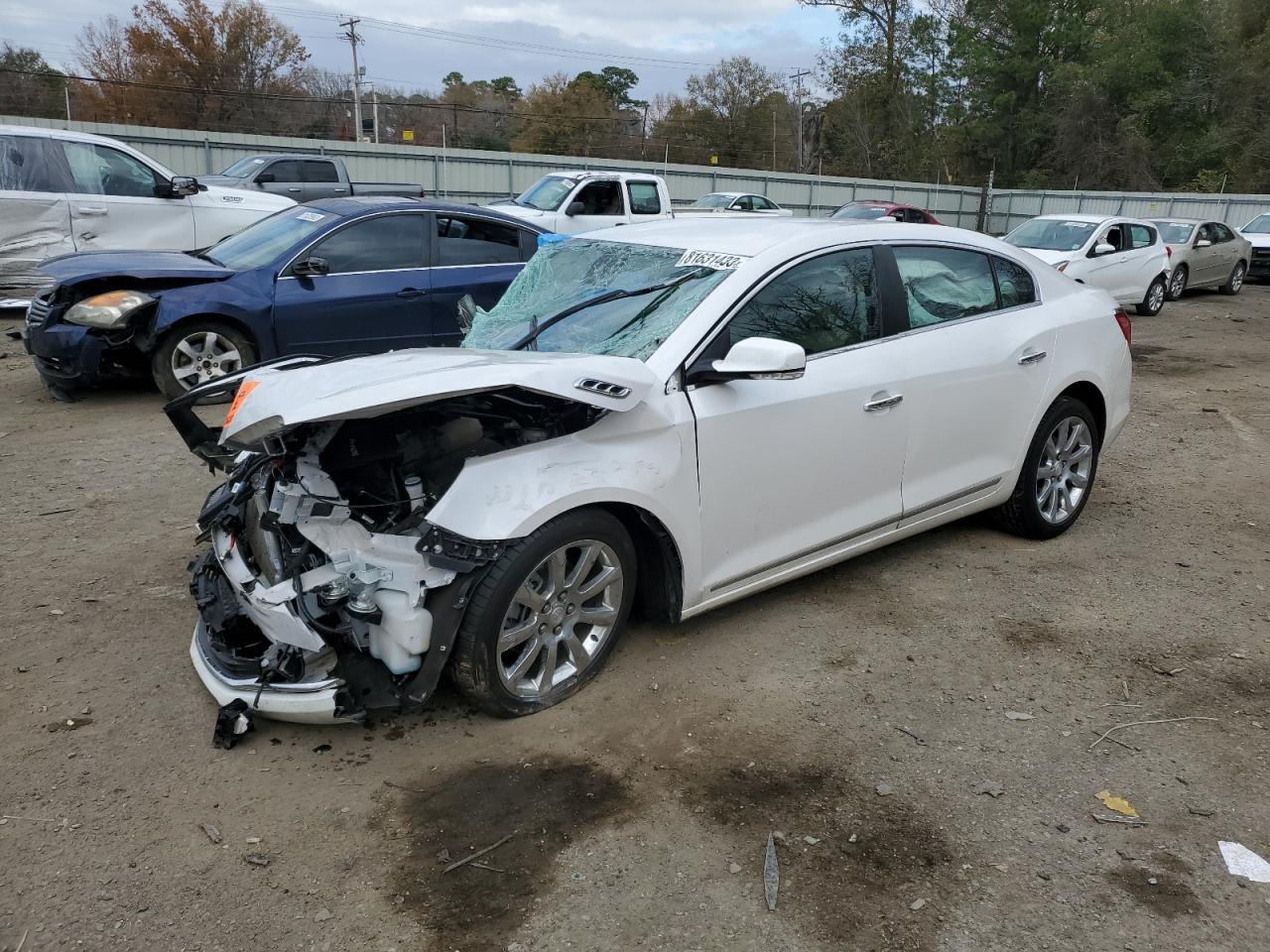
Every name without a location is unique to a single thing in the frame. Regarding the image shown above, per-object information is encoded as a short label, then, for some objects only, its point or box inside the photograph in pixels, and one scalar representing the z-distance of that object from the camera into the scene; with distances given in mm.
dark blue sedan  7023
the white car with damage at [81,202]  10086
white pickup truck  14620
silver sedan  17719
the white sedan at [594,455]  3094
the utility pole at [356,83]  41328
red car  19516
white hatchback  14109
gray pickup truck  16953
